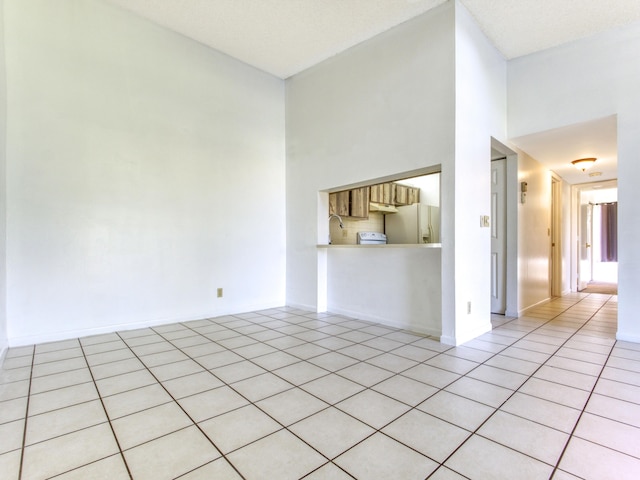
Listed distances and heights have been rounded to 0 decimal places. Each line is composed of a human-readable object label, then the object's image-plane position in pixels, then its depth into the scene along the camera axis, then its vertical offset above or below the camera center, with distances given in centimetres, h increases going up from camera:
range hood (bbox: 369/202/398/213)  531 +52
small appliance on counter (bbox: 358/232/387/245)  443 +0
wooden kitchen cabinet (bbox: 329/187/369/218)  463 +53
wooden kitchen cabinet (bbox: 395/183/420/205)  562 +78
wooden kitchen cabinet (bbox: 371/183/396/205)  524 +74
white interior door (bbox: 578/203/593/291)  790 -6
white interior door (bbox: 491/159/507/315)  416 -2
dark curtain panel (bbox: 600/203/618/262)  859 +6
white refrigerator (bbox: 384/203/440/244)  541 +24
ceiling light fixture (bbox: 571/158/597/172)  440 +103
